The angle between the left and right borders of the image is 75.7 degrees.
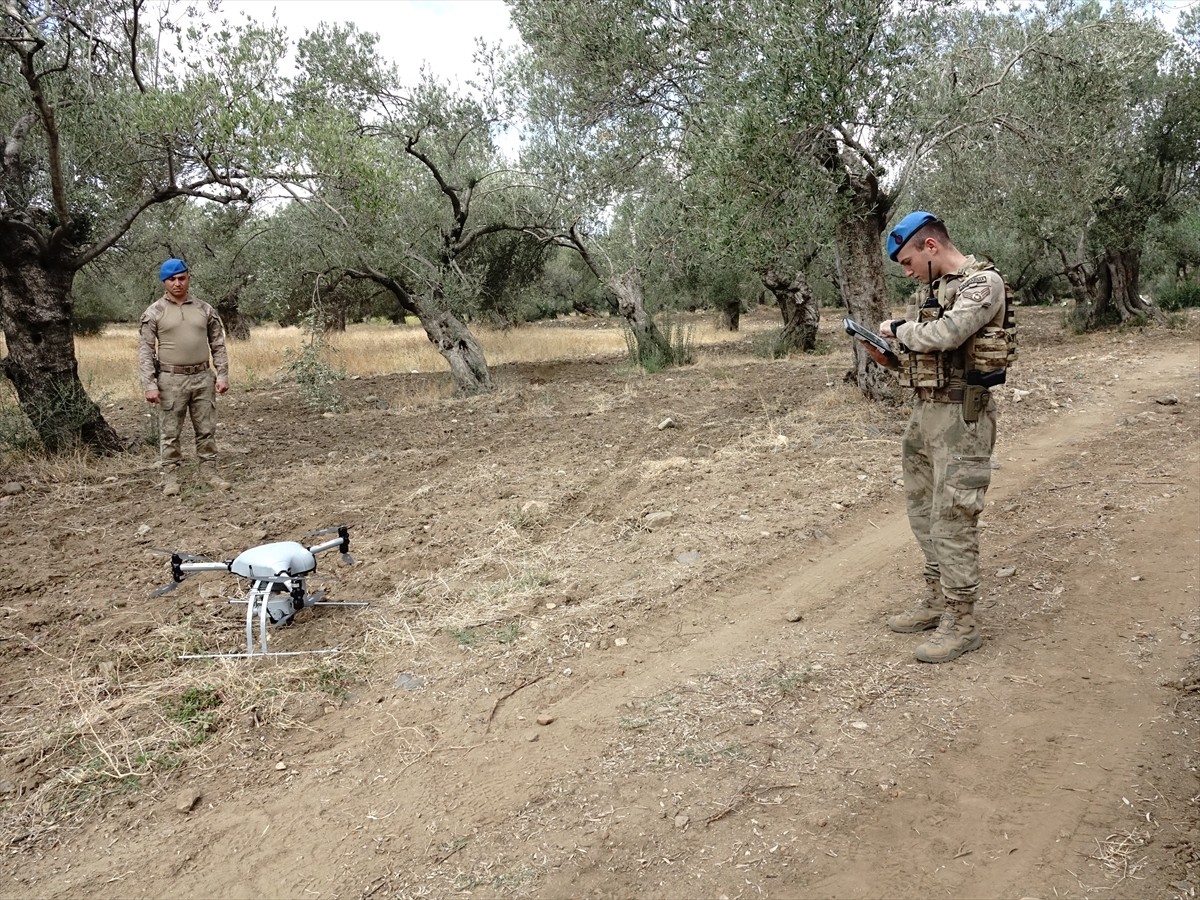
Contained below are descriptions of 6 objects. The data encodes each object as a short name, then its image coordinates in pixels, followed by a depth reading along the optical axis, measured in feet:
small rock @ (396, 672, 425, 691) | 12.01
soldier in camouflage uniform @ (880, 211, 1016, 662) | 10.95
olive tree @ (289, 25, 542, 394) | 39.34
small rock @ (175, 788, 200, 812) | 9.53
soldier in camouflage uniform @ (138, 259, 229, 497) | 22.77
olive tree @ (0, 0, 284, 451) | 23.89
